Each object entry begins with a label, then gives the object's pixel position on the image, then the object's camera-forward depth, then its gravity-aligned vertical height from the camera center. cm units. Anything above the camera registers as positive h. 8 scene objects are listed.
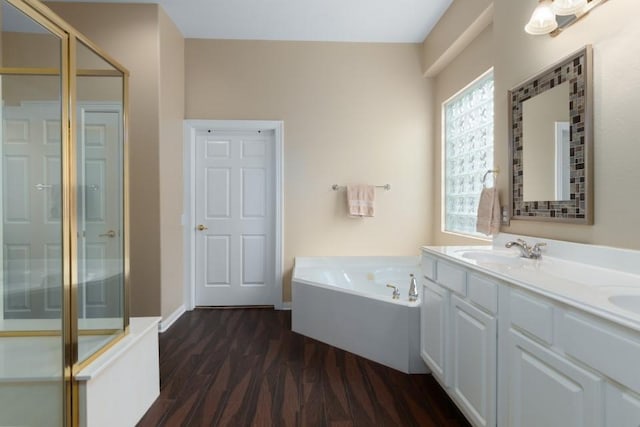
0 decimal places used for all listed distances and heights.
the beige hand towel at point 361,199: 364 +12
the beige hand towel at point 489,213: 219 -2
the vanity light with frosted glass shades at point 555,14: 154 +92
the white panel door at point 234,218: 375 -9
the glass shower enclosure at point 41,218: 131 -3
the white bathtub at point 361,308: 232 -76
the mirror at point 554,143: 154 +34
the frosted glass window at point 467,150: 284 +55
